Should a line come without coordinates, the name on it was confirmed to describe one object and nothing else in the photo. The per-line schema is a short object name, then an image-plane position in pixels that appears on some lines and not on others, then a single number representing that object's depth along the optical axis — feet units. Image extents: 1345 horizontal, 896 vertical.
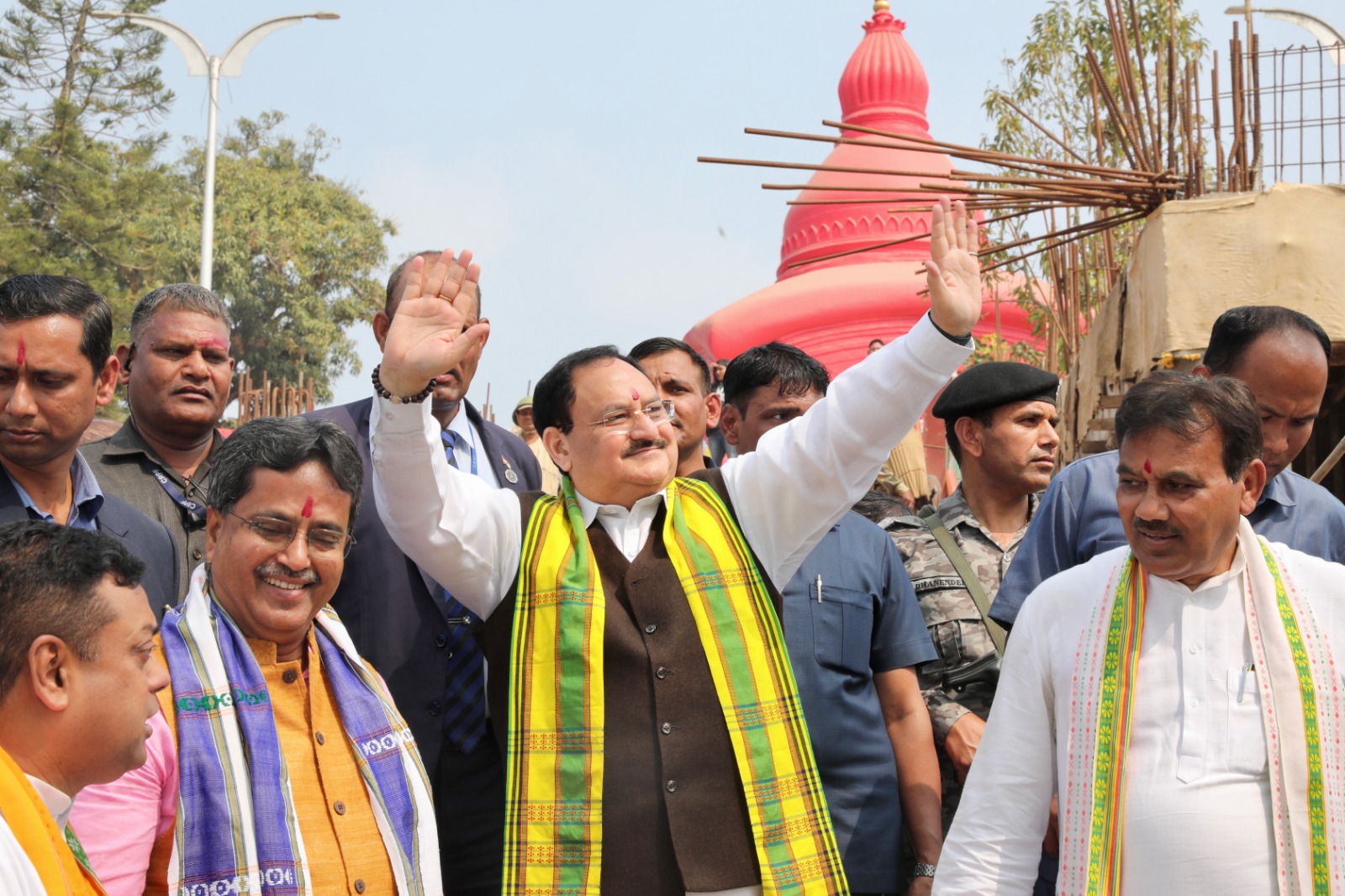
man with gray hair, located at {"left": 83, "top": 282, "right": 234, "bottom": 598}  12.32
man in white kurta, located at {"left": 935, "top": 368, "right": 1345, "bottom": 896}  8.65
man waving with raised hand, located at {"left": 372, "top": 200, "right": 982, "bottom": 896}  9.33
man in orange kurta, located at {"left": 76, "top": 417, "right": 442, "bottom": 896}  8.19
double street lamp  44.19
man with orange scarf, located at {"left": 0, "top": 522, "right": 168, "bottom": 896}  6.84
